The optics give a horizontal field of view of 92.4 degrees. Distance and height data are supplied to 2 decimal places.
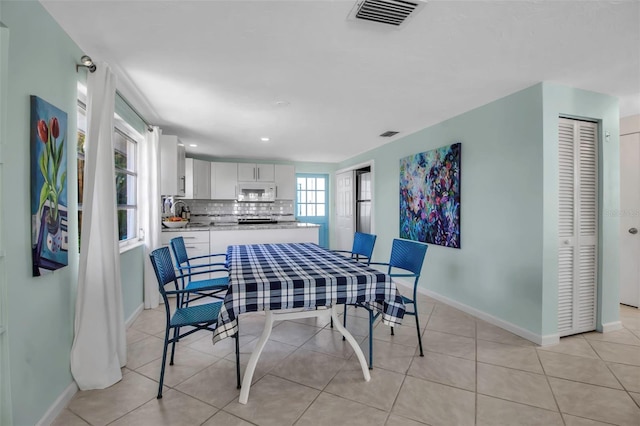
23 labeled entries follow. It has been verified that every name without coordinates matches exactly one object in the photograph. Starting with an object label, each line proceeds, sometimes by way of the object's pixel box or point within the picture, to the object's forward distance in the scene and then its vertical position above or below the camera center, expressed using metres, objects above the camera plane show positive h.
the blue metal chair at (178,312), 1.93 -0.71
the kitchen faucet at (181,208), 5.74 +0.04
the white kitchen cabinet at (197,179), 5.51 +0.60
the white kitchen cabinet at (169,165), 4.22 +0.63
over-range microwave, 6.34 +0.39
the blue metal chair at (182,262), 2.58 -0.49
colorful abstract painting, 3.53 +0.17
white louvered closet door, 2.76 -0.14
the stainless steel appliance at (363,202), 6.47 +0.18
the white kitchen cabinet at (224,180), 6.19 +0.62
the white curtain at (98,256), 1.97 -0.30
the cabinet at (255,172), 6.33 +0.80
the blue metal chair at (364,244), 3.16 -0.37
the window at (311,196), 7.32 +0.35
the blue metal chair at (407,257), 2.44 -0.42
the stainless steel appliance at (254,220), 6.66 -0.21
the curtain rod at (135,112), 2.79 +1.05
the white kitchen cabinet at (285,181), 6.59 +0.63
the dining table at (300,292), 1.77 -0.49
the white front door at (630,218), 3.53 -0.10
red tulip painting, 1.55 +0.13
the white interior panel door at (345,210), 6.58 +0.01
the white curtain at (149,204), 3.55 +0.08
